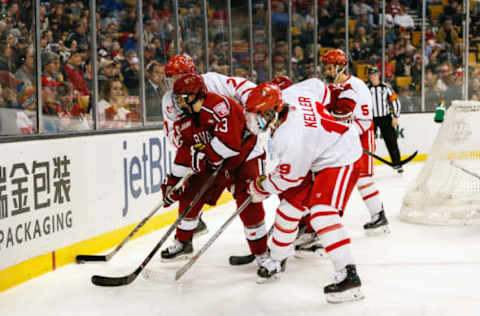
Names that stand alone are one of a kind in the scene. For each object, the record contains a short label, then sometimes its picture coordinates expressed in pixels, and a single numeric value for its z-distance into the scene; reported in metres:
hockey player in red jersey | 5.86
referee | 13.74
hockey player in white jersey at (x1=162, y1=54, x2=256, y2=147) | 6.33
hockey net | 8.67
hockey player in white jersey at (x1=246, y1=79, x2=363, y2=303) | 5.04
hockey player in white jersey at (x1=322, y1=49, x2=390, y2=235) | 7.64
